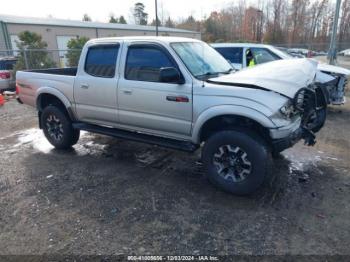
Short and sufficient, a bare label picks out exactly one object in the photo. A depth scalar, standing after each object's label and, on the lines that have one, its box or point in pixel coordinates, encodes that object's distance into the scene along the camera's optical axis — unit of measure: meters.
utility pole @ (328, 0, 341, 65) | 13.57
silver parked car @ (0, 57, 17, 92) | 11.32
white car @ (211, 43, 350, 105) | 7.18
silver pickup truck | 3.47
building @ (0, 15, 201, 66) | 22.08
